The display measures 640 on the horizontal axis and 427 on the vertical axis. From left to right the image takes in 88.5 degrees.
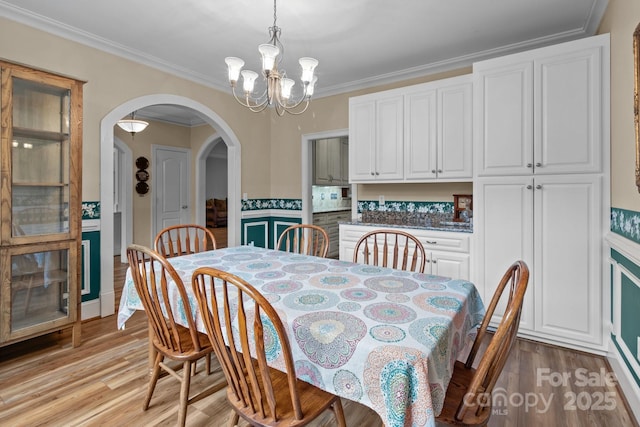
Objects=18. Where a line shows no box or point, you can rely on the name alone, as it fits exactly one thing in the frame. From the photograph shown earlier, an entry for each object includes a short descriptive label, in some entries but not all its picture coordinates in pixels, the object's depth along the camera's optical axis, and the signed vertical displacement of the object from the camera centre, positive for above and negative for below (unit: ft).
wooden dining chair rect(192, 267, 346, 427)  3.29 -1.75
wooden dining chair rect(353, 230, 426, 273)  7.44 -1.06
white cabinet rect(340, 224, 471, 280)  9.38 -1.15
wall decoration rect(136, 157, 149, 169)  18.15 +2.74
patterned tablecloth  3.02 -1.29
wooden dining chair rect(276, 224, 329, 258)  8.29 -0.83
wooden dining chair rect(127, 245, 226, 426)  4.77 -1.78
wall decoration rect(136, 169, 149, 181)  18.22 +2.06
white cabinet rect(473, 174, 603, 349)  7.75 -0.87
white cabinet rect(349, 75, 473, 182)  10.06 +2.63
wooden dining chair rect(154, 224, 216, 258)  8.01 -0.80
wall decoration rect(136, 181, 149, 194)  18.31 +1.38
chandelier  6.60 +2.94
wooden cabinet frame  7.13 +0.39
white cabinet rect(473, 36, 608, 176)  7.67 +2.56
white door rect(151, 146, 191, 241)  19.07 +1.55
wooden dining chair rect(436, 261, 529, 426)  3.16 -1.72
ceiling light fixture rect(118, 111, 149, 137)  14.81 +3.95
